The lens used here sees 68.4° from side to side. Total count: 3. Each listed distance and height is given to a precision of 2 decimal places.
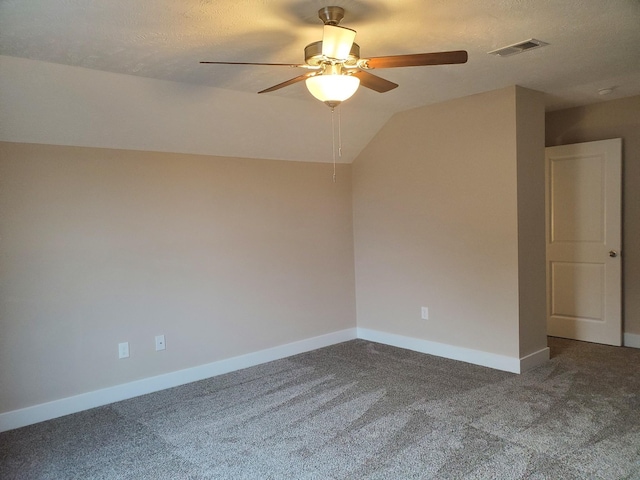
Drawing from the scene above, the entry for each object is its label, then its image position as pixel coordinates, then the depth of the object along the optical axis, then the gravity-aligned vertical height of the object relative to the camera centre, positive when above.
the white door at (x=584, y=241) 4.33 -0.32
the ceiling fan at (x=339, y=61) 2.12 +0.72
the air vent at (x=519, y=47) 2.68 +0.95
